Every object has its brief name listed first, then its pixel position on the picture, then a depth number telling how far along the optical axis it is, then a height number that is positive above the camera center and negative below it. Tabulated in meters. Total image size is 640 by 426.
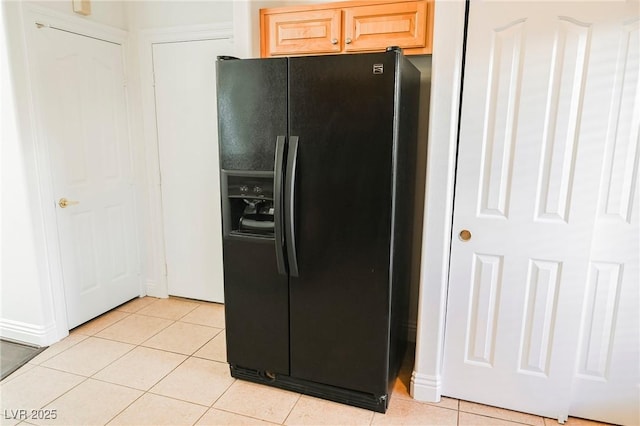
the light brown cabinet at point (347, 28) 2.25 +0.64
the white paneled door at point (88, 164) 2.71 -0.19
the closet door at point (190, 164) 3.14 -0.20
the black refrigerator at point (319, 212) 1.89 -0.35
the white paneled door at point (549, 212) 1.79 -0.32
